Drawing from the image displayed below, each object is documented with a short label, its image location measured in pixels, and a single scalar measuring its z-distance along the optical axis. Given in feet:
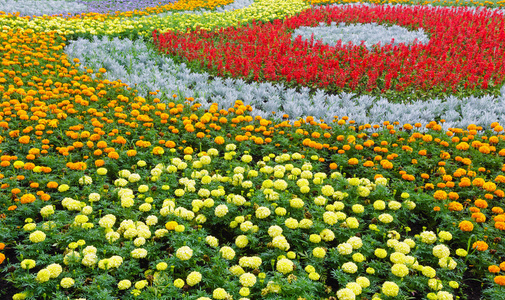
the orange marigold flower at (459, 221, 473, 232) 10.31
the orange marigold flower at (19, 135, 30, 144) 13.76
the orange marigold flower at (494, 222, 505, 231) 10.27
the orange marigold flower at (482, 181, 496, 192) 11.96
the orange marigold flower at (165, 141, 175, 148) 14.70
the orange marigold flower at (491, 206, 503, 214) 11.28
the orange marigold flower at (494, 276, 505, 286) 8.65
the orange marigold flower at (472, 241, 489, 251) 9.72
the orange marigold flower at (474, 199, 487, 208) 11.34
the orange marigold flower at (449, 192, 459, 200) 11.82
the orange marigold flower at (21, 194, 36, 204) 10.81
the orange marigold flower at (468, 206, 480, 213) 11.26
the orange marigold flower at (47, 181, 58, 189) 11.74
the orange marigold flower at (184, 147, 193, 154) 14.82
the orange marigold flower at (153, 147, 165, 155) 14.44
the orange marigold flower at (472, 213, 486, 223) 10.69
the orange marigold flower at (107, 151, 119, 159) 13.58
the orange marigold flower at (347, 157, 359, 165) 13.86
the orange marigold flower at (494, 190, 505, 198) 11.59
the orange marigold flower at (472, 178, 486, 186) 12.23
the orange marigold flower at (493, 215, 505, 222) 10.46
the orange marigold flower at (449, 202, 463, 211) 11.37
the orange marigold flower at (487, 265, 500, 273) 9.08
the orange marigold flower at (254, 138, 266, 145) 15.46
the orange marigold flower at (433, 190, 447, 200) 11.66
